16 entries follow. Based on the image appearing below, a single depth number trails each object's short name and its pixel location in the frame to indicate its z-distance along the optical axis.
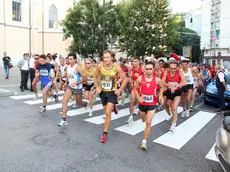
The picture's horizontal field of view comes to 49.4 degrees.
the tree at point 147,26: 20.27
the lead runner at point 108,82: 5.48
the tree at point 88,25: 19.52
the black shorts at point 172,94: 6.48
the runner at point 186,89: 8.38
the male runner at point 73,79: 6.62
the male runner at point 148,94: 5.15
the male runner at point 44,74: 8.10
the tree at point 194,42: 64.21
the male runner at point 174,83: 6.36
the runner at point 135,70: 8.13
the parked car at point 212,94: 9.49
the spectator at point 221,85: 8.84
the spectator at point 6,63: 17.09
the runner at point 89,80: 8.58
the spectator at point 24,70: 12.57
